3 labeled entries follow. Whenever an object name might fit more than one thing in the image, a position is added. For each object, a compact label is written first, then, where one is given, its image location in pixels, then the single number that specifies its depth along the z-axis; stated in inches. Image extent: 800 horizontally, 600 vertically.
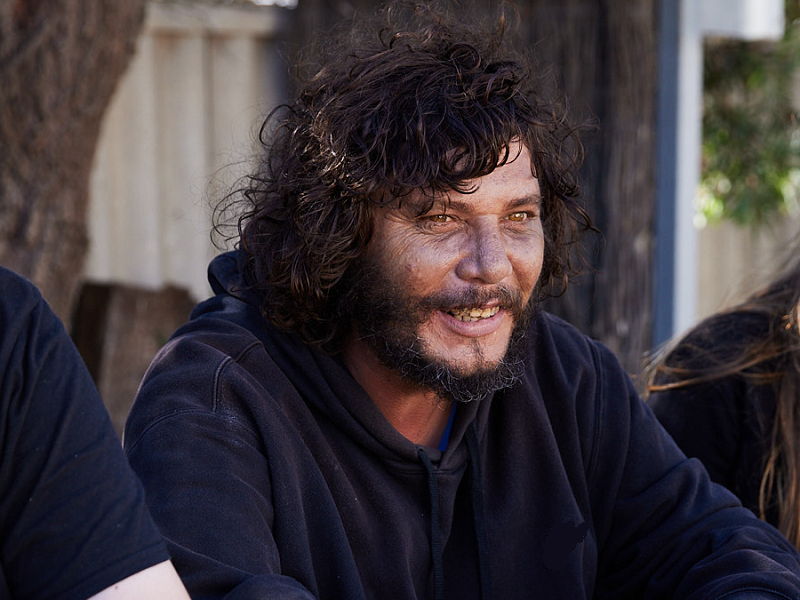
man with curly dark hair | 142.6
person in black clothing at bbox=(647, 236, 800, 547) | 191.0
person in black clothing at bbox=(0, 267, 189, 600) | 98.6
